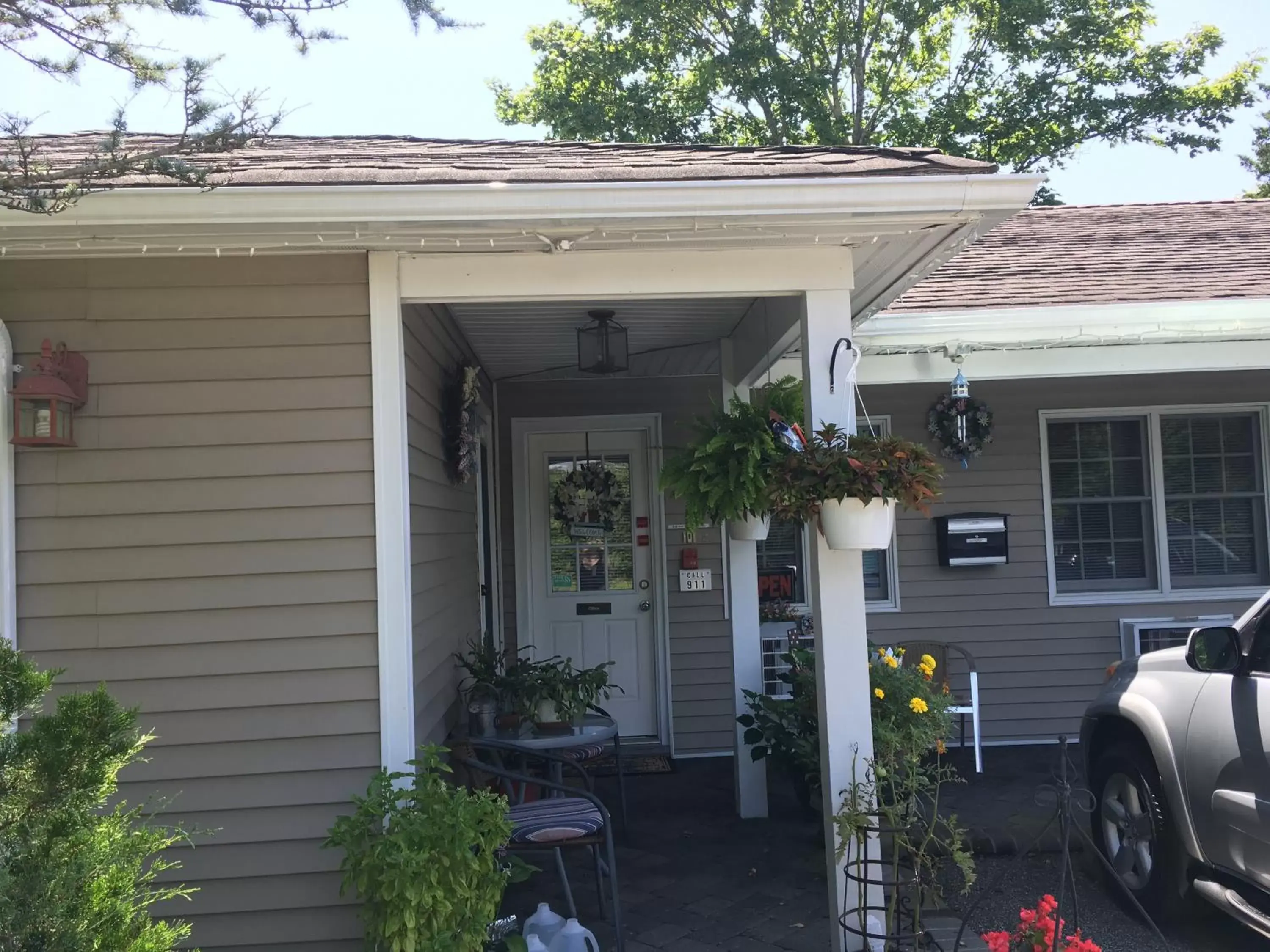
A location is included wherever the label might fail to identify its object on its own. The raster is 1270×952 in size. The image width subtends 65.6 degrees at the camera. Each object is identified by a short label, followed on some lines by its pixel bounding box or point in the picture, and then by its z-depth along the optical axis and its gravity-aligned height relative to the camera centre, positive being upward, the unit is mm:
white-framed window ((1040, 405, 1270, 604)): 6449 +215
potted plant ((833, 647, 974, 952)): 3123 -911
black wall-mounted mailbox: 6312 -27
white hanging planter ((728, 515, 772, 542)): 4516 +72
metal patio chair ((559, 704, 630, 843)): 4594 -964
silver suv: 3111 -842
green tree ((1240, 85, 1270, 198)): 18906 +7146
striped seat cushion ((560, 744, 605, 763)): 4598 -954
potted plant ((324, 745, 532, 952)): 2709 -863
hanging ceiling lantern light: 4504 +936
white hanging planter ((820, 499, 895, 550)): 3137 +55
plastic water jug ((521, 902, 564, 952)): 3066 -1171
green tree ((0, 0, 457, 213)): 2402 +1124
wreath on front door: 6738 +297
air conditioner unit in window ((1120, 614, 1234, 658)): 6207 -648
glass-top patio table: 4152 -810
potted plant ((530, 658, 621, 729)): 4379 -645
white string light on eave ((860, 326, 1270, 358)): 5074 +999
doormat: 5812 -1384
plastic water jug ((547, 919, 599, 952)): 3025 -1197
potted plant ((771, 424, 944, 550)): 3094 +176
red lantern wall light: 2971 +505
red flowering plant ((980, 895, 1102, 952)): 2447 -1024
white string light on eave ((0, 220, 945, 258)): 3018 +995
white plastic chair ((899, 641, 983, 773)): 5852 -742
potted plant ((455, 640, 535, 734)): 4324 -611
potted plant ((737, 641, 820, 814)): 4555 -915
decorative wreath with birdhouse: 6234 +700
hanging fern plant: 3387 +279
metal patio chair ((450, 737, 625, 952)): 3463 -980
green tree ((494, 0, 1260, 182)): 13453 +6652
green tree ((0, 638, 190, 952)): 1972 -570
